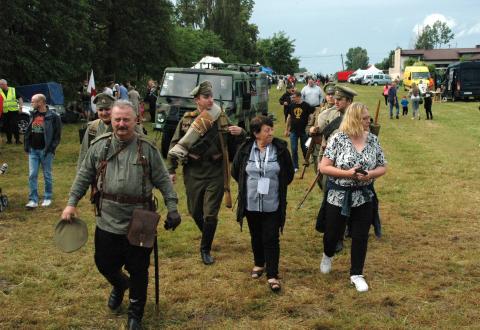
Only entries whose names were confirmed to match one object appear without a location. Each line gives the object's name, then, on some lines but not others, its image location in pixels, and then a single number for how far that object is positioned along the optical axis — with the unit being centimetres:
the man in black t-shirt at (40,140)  816
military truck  1335
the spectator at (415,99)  2320
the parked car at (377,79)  6781
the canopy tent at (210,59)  3272
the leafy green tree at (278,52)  9219
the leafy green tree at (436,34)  15938
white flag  1890
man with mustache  411
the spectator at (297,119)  1078
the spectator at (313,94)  1477
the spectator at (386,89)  2611
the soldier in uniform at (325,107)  660
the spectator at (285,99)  1585
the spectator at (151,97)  2228
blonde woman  497
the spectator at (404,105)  2569
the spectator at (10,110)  1497
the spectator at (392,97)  2465
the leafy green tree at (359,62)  18842
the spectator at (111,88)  1932
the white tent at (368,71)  7506
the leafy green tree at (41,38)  2166
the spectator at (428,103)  2414
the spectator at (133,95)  1813
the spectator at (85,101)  2186
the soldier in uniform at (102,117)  555
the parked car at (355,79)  7312
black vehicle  3384
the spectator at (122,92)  2193
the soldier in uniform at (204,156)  559
